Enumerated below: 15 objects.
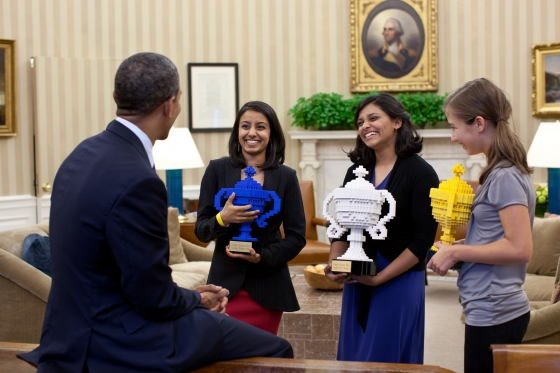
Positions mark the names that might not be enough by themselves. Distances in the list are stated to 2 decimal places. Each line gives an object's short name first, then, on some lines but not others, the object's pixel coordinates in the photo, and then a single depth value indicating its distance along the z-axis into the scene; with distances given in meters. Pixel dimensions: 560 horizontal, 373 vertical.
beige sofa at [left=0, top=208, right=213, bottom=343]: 3.79
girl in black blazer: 2.70
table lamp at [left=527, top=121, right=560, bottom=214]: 5.76
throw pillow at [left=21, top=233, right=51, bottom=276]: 4.19
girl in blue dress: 2.48
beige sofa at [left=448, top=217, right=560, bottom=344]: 4.30
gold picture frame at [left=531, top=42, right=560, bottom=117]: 7.43
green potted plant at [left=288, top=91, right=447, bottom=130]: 7.46
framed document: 7.92
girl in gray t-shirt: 2.12
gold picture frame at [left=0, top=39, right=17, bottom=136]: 7.23
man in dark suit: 1.71
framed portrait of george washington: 7.77
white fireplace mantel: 7.59
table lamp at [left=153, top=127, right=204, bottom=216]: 6.21
